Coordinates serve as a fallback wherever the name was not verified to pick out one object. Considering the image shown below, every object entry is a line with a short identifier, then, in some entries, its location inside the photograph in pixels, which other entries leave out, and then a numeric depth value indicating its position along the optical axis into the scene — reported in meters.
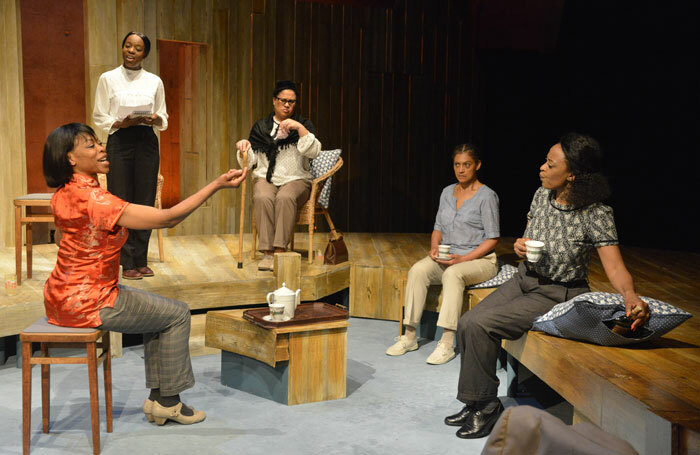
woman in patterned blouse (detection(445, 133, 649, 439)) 3.16
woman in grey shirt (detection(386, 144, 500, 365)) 4.28
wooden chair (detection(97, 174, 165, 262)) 5.05
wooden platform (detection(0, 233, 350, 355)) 3.93
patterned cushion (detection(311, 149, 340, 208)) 5.21
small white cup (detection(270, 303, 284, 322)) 3.46
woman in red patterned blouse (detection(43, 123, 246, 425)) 2.83
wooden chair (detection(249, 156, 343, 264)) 5.03
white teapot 3.52
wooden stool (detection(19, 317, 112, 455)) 2.81
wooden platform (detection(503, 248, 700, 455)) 2.26
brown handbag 5.23
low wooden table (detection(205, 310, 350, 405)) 3.50
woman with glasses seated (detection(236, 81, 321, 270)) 4.86
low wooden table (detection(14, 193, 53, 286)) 4.15
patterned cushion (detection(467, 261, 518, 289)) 4.39
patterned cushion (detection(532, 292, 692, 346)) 2.92
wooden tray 3.49
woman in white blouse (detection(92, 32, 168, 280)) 4.38
